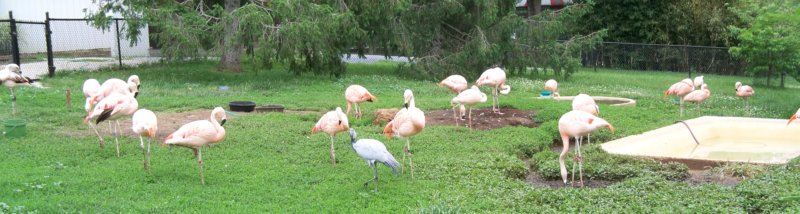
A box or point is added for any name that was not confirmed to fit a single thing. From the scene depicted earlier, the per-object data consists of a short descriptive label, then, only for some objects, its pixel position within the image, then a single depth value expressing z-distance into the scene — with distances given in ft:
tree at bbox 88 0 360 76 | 51.13
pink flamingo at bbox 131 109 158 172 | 24.20
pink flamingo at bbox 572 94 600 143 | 31.50
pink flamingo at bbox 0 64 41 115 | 37.60
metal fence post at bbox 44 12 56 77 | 56.90
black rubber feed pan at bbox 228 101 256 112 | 39.99
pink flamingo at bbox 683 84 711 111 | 40.86
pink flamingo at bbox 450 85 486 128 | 34.94
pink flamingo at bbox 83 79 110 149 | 33.20
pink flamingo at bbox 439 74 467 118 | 41.19
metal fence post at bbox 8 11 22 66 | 55.42
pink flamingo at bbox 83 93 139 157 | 26.48
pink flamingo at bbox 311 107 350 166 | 26.05
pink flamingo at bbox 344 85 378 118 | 36.63
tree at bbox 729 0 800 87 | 62.90
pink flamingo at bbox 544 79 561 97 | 47.57
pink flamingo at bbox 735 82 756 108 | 44.98
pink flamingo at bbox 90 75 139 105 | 31.32
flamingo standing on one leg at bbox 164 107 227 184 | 23.11
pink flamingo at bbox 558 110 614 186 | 24.00
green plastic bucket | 30.04
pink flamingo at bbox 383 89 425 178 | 24.80
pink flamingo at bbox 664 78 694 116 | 41.60
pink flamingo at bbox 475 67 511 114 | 40.19
